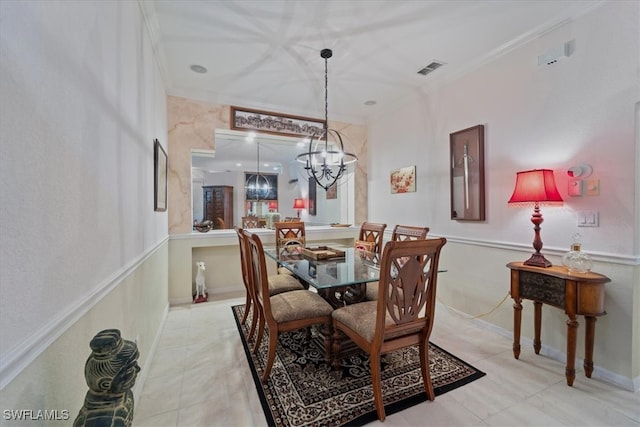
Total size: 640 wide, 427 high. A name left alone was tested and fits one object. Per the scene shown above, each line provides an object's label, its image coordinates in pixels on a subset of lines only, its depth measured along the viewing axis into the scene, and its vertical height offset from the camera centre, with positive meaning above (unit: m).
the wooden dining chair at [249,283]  2.40 -0.72
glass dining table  2.01 -0.49
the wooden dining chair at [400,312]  1.59 -0.64
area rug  1.66 -1.24
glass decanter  1.95 -0.36
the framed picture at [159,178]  2.52 +0.35
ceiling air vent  2.99 +1.65
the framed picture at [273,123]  3.89 +1.37
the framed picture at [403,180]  3.77 +0.46
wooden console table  1.86 -0.62
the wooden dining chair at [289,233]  3.38 -0.30
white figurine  3.68 -0.95
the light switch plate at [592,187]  2.03 +0.19
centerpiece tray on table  2.67 -0.43
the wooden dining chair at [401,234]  2.50 -0.24
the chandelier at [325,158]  2.64 +0.58
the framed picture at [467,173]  2.86 +0.43
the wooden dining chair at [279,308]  1.94 -0.74
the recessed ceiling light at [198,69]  3.00 +1.62
